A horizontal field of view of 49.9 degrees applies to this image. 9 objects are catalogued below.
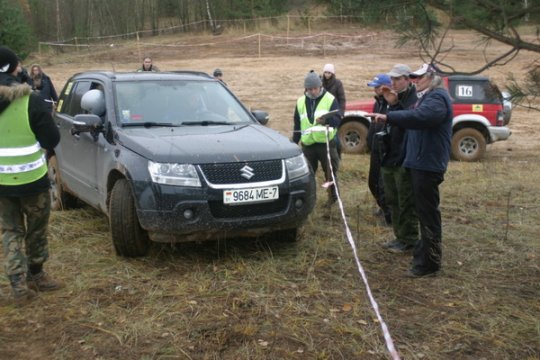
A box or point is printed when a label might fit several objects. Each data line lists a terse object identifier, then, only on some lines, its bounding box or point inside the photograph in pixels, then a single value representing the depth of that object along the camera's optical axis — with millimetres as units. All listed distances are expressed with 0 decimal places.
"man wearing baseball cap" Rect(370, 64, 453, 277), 4648
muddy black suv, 4871
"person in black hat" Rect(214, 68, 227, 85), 12453
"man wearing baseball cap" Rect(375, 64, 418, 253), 5398
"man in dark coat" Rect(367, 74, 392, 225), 6028
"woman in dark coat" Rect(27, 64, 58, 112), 10680
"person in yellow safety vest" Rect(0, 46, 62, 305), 4266
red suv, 12008
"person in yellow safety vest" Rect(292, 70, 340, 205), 6910
